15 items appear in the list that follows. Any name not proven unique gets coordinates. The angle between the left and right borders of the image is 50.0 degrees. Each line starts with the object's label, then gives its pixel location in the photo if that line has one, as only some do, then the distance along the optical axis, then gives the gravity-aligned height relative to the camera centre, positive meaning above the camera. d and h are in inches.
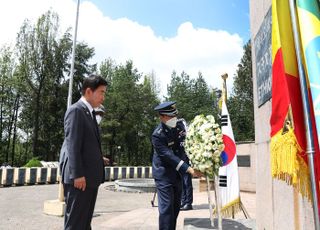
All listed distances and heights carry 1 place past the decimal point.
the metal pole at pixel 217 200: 152.7 -15.0
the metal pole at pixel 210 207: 165.1 -20.7
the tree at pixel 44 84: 1289.4 +334.2
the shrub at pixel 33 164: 697.8 +3.1
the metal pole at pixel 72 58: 403.1 +132.0
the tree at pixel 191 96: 1905.8 +411.1
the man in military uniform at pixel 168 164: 164.1 +1.5
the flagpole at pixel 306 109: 78.7 +14.2
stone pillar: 108.0 +3.0
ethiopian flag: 86.4 +14.6
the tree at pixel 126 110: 1674.5 +276.0
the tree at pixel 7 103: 1321.4 +255.7
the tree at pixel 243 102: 1618.5 +315.1
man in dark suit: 123.8 +2.5
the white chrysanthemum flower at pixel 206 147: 152.4 +9.1
